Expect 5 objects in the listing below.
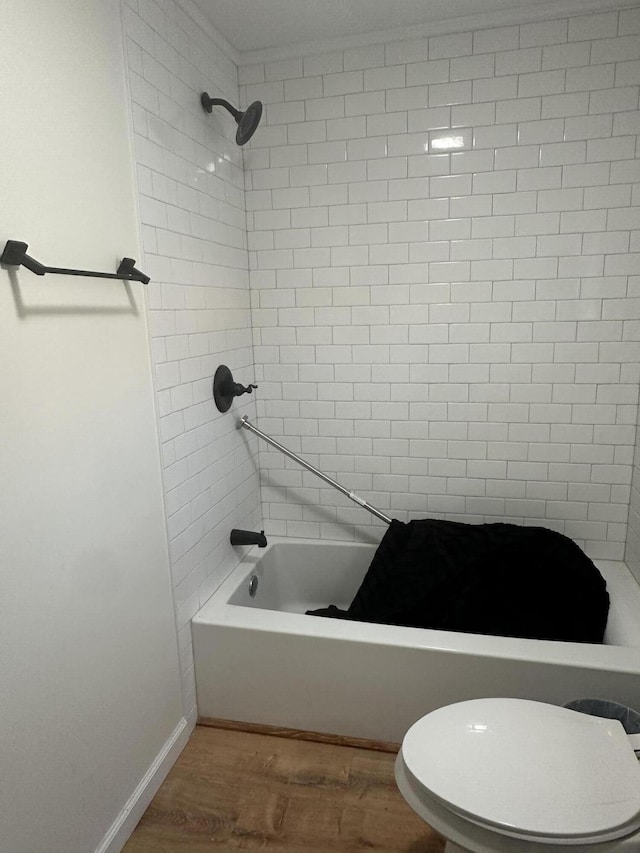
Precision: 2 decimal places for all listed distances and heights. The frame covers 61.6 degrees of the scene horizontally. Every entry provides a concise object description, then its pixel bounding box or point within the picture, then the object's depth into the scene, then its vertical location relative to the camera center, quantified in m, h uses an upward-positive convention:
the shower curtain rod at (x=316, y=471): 2.31 -0.68
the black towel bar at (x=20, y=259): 1.09 +0.12
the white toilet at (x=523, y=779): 1.12 -1.03
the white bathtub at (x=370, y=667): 1.72 -1.18
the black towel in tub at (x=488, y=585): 1.90 -1.01
